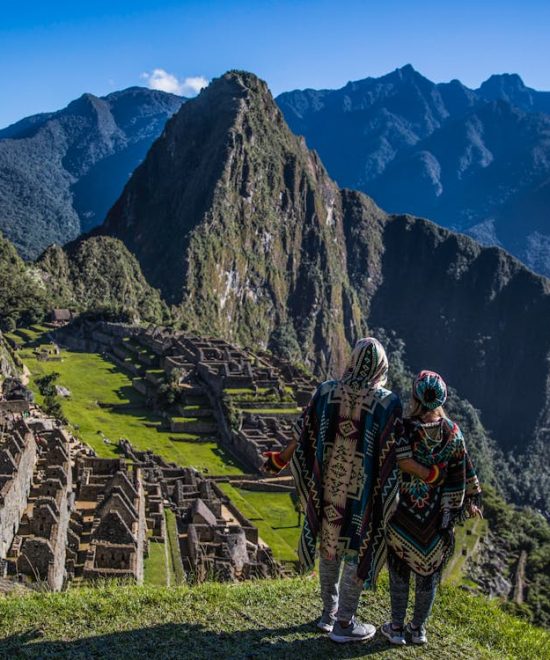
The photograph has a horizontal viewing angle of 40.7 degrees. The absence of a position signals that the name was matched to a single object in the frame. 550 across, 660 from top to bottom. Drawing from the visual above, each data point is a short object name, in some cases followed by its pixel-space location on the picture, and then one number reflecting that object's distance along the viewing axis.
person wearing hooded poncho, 7.16
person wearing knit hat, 7.18
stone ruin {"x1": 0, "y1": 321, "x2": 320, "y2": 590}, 16.55
